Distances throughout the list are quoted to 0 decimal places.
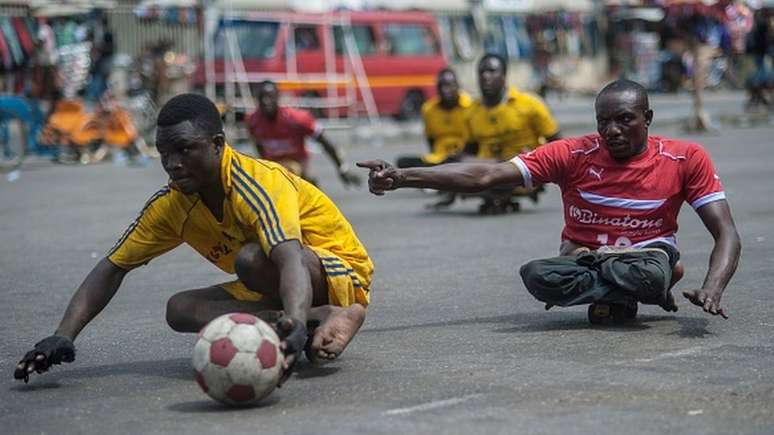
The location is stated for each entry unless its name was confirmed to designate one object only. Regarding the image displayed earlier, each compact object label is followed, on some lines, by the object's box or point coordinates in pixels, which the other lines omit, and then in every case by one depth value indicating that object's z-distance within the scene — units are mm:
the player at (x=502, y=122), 28175
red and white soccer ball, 10890
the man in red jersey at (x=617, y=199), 13992
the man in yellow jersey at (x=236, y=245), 12002
